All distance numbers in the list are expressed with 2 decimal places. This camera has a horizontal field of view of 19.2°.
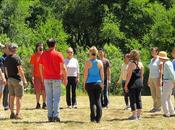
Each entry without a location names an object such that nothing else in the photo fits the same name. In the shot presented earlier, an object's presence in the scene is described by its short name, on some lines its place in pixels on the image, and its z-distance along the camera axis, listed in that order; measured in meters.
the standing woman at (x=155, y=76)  14.55
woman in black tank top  12.80
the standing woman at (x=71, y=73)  15.77
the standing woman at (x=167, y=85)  13.74
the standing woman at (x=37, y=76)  15.67
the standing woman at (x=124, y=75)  15.53
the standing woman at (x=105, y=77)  15.77
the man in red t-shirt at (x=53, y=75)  12.66
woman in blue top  12.55
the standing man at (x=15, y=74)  12.90
